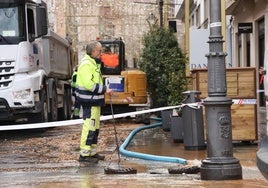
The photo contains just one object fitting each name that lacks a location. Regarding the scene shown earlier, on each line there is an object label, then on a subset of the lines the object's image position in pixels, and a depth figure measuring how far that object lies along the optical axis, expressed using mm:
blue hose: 9664
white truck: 14969
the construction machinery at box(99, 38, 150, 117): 20500
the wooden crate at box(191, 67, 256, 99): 11461
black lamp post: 7723
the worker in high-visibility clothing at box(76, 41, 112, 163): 10172
